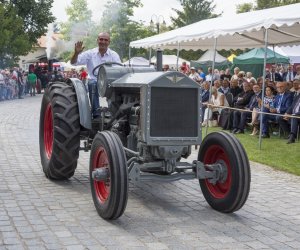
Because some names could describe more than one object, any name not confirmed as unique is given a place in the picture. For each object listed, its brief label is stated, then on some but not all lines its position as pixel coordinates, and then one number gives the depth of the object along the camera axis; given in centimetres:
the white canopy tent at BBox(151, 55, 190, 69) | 3344
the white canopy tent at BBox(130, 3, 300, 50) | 959
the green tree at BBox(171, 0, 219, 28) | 6075
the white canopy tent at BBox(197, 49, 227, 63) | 3087
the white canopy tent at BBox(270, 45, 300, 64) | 2532
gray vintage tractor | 504
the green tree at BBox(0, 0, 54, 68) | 3094
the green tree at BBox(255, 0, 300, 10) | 5428
